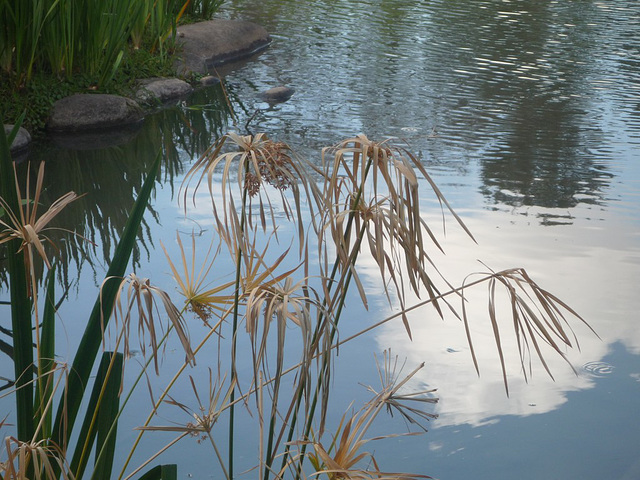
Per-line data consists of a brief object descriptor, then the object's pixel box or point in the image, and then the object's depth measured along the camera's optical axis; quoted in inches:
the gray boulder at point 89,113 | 380.3
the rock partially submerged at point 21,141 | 363.8
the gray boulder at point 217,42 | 437.6
